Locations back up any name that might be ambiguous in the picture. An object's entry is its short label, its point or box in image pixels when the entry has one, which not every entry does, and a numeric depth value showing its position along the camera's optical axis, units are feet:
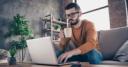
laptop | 2.51
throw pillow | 4.35
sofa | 4.82
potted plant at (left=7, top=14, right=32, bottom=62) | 8.27
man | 3.09
